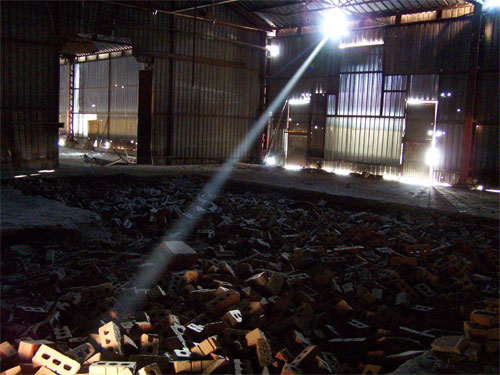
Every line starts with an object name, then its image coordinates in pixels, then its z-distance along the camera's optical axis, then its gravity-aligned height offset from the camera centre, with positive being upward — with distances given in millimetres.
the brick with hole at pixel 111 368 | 4613 -2245
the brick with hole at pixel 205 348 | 5352 -2323
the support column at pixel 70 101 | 35094 +2873
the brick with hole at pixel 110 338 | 5293 -2254
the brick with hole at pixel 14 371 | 4742 -2379
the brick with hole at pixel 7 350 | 5094 -2335
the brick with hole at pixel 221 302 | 6582 -2220
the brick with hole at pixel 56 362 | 4801 -2305
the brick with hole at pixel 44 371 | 4754 -2363
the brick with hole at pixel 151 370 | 4672 -2274
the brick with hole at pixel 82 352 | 5098 -2350
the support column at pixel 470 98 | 17766 +2222
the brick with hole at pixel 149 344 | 5359 -2314
